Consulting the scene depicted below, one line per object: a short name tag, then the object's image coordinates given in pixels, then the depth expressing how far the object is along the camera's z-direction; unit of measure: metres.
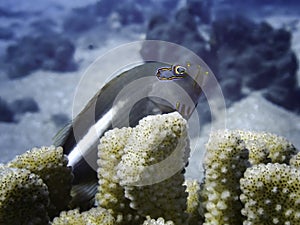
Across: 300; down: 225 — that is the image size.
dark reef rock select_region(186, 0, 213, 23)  1.31
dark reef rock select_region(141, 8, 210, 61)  0.86
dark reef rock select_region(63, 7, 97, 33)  1.54
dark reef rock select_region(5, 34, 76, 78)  1.09
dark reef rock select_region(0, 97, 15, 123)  0.79
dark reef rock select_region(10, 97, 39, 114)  0.84
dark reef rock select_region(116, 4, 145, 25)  1.58
